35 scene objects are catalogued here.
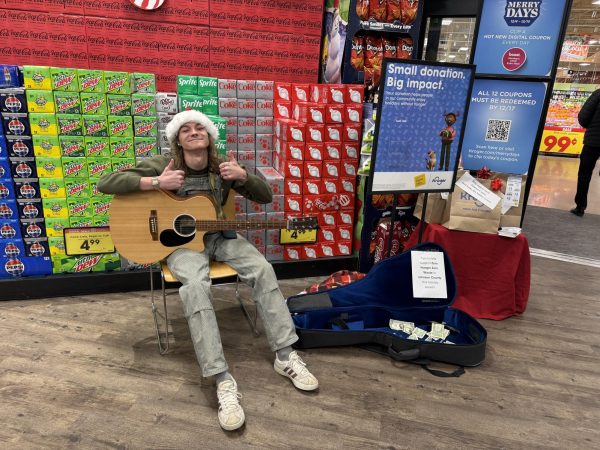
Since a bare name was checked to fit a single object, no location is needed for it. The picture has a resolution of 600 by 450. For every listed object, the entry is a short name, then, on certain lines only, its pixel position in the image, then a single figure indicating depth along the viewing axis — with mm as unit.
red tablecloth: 2957
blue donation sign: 2385
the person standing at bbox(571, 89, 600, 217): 5383
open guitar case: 2447
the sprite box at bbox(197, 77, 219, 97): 3094
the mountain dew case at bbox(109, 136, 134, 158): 2875
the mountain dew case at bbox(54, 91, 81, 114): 2707
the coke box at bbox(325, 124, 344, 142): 3309
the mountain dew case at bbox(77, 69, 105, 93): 2717
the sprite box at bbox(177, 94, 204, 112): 2996
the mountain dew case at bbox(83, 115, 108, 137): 2789
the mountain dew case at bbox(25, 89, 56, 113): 2668
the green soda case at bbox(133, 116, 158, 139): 2893
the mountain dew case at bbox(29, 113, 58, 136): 2709
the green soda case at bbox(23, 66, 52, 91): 2641
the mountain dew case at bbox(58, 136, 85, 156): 2779
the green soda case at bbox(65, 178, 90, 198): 2871
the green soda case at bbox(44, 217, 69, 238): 2918
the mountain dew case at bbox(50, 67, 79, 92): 2674
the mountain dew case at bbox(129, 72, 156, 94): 2873
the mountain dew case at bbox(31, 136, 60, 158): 2752
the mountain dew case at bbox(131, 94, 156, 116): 2848
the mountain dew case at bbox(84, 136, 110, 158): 2824
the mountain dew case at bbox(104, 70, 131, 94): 2771
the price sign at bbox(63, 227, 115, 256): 2982
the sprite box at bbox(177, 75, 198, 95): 3043
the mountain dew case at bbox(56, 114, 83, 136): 2746
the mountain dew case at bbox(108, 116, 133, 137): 2838
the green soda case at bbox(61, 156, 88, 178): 2824
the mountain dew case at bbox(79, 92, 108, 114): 2756
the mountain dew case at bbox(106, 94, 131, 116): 2809
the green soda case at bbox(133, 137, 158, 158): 2926
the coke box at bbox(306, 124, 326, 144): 3249
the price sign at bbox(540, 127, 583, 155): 11672
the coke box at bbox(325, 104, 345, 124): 3268
